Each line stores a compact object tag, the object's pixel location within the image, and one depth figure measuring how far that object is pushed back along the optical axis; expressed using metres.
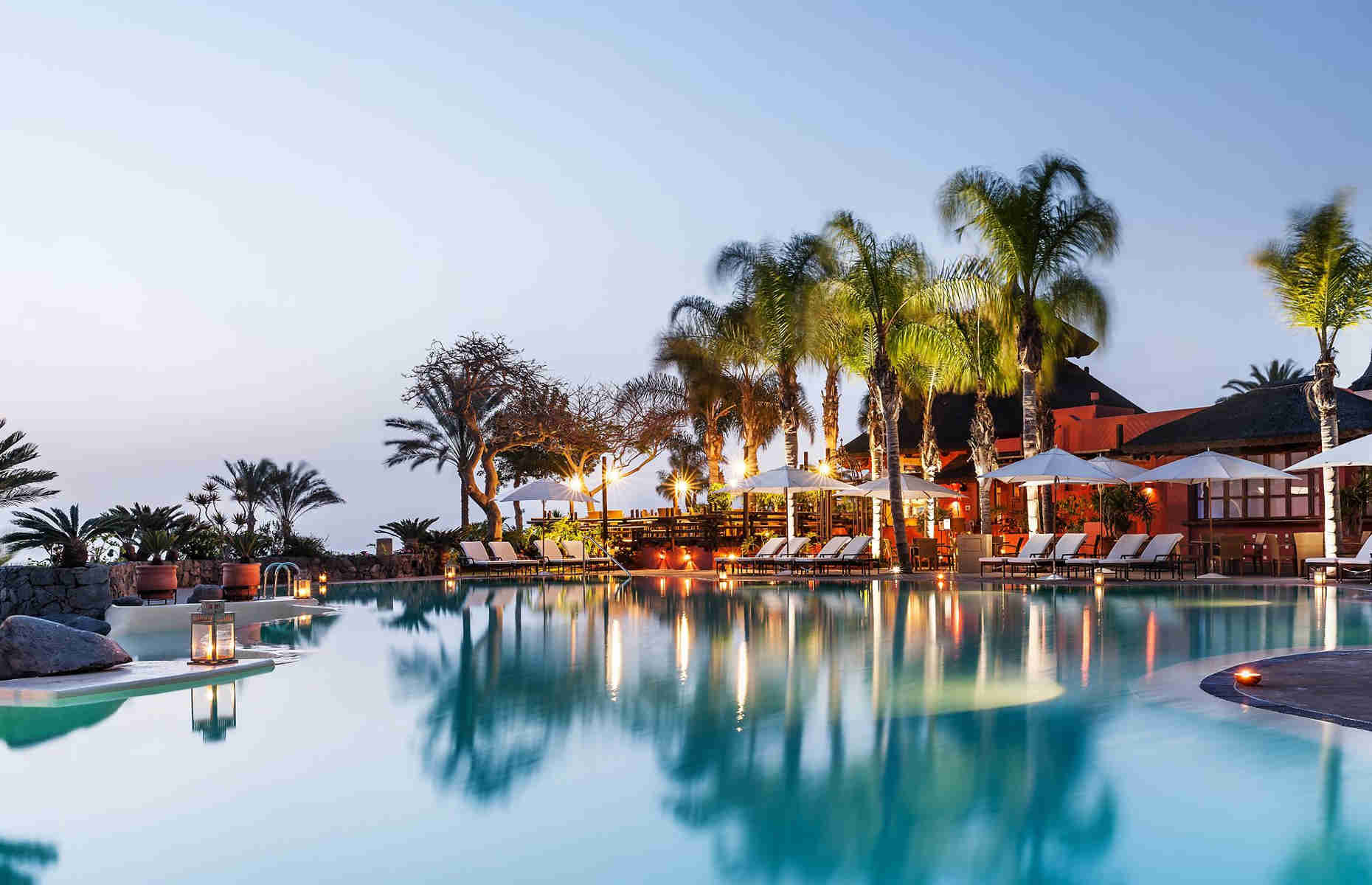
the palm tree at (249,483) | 36.31
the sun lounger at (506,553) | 25.30
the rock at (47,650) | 8.17
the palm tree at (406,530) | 28.22
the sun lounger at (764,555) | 24.00
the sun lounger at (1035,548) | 20.84
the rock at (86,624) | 11.77
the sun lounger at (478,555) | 25.33
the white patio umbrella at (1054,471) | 20.36
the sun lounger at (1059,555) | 20.41
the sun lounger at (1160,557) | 19.75
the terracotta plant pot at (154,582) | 14.46
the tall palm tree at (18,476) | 18.27
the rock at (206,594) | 15.11
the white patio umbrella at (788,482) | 23.97
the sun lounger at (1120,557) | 19.91
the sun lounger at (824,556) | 23.19
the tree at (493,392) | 29.12
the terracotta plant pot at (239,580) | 15.53
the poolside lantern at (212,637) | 9.10
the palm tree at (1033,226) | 22.06
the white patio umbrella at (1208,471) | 20.31
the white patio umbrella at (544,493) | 25.69
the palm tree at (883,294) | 22.94
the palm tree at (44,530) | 19.88
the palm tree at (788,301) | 25.06
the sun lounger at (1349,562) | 16.91
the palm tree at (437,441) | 34.31
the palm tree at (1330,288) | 19.28
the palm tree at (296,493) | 37.16
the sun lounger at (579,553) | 25.56
